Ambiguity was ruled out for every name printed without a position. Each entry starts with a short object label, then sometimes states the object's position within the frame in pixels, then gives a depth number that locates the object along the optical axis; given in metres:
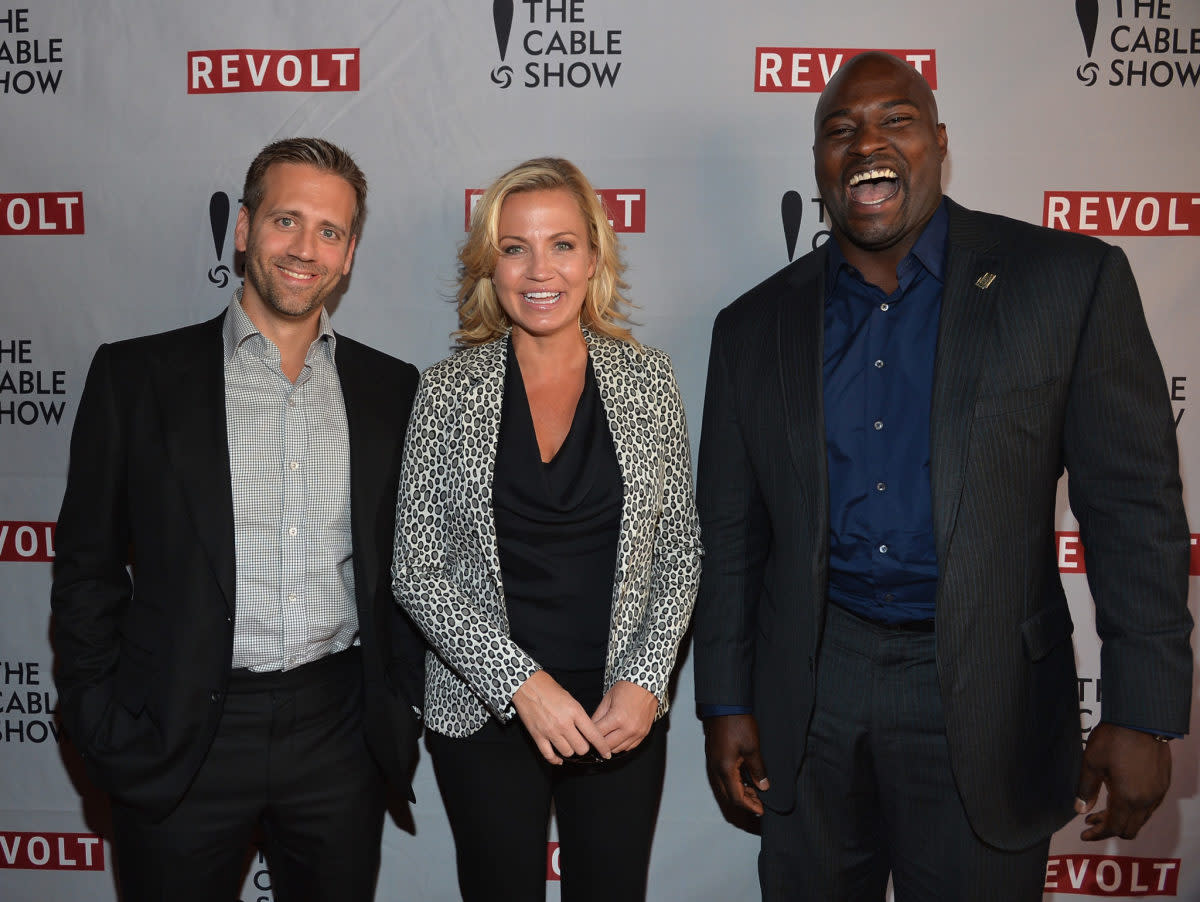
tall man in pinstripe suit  1.74
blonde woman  1.92
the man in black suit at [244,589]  1.97
